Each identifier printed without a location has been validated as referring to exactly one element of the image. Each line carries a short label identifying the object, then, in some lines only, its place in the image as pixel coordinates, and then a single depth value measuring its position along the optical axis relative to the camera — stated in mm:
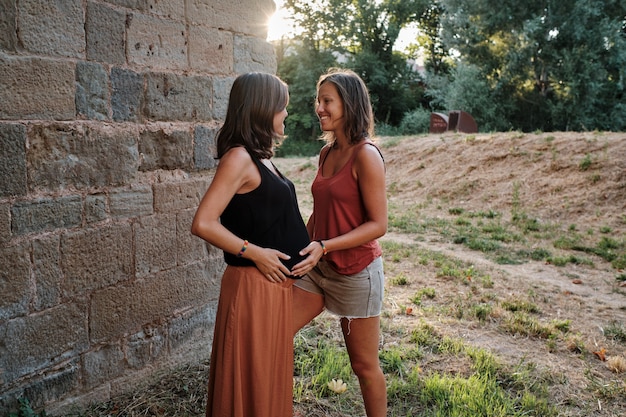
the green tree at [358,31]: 27469
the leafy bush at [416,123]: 22094
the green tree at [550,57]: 16969
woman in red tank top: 2492
